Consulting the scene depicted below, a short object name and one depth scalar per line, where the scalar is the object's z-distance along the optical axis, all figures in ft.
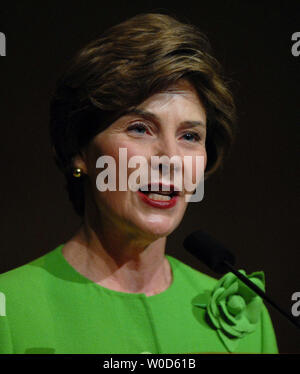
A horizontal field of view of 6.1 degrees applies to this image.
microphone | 9.85
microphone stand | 9.69
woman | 9.93
